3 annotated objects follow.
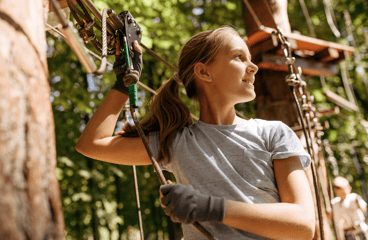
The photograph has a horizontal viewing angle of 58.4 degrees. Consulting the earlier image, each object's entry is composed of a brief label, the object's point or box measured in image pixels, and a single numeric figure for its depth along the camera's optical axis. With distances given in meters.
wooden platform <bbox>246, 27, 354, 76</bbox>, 3.42
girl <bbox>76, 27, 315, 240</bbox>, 1.15
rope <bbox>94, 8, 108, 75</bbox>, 1.01
